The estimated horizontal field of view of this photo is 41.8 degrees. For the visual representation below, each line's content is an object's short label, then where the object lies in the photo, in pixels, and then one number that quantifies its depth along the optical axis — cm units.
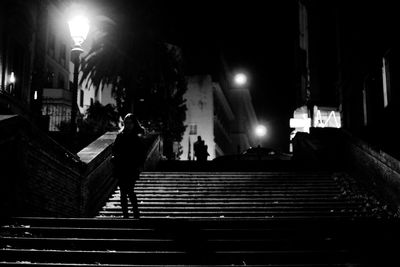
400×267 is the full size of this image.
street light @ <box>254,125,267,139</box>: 5175
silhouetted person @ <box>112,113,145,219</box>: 902
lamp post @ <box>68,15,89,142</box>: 1335
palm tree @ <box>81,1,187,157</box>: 3216
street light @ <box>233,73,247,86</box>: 8962
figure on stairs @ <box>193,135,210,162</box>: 2406
